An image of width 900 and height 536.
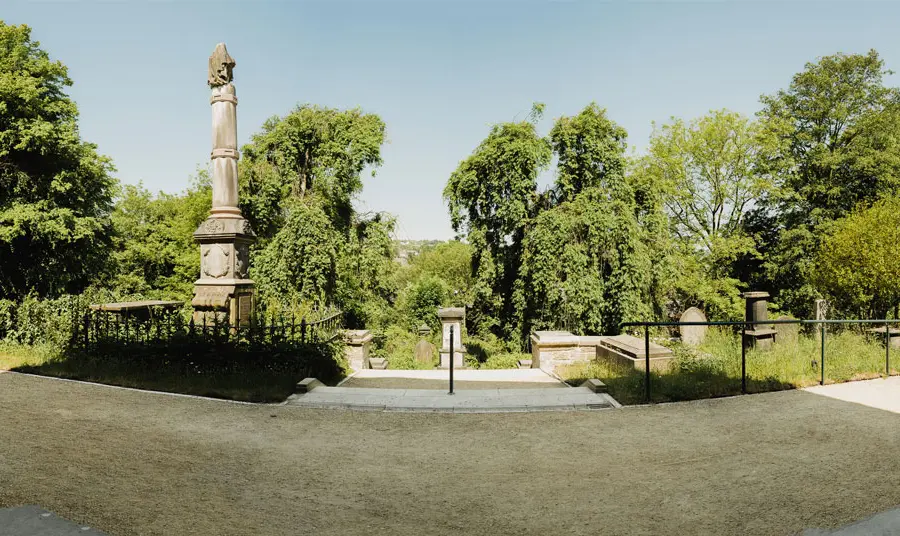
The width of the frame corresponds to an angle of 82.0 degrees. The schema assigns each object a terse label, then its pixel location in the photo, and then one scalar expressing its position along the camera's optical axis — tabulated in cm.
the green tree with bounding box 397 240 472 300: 6012
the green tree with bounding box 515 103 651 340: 2058
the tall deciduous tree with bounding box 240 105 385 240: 2444
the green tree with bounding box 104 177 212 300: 3206
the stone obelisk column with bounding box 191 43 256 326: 1150
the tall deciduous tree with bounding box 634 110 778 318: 2712
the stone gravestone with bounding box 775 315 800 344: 1328
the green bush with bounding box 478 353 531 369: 1744
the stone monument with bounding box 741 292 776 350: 1286
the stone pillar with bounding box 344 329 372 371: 1288
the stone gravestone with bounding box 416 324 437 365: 1730
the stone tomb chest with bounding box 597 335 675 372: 1083
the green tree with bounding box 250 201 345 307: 2280
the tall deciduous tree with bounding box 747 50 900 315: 2645
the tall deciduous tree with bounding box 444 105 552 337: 2205
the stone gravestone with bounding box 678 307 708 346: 1555
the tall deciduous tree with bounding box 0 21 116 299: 1537
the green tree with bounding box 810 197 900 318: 1699
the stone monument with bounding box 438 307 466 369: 1477
